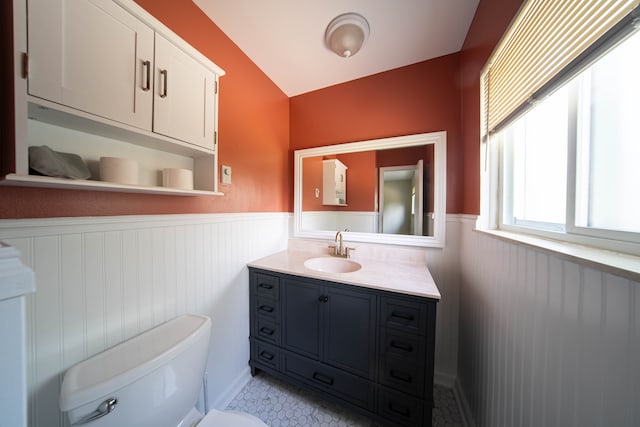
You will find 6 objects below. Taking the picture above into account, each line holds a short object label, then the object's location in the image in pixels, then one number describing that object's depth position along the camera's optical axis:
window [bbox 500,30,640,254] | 0.48
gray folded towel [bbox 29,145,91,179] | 0.61
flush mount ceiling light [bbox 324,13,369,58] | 1.25
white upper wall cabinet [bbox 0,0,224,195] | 0.57
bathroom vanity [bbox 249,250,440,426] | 1.05
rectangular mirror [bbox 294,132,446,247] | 1.54
